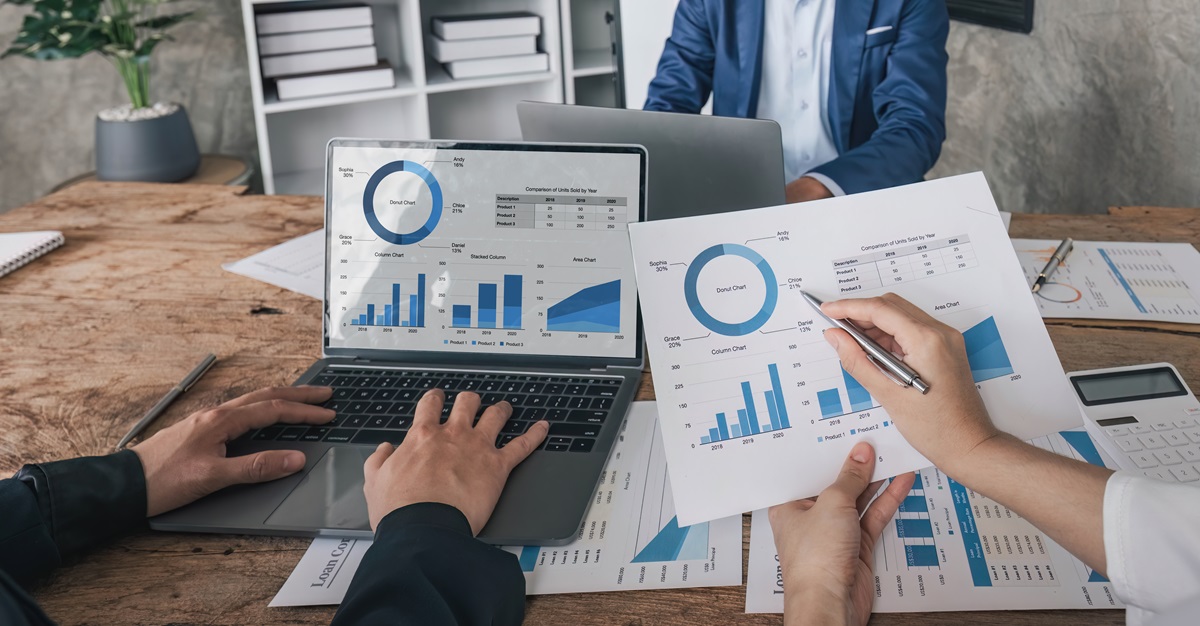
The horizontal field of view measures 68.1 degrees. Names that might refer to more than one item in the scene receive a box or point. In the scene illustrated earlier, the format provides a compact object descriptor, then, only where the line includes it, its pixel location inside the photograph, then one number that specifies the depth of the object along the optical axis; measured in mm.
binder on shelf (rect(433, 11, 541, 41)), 2967
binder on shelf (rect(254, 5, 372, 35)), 2787
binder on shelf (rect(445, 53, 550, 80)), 3025
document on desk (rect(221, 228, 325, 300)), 1358
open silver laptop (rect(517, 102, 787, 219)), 1152
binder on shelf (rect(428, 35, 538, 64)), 2990
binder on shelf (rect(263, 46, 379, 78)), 2848
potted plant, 2385
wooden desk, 724
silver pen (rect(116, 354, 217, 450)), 988
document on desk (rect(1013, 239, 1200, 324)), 1141
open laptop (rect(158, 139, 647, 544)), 1039
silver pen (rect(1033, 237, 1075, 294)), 1218
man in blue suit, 1747
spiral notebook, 1431
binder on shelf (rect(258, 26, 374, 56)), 2814
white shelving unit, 2908
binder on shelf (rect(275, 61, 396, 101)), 2838
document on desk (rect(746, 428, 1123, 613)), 689
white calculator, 830
